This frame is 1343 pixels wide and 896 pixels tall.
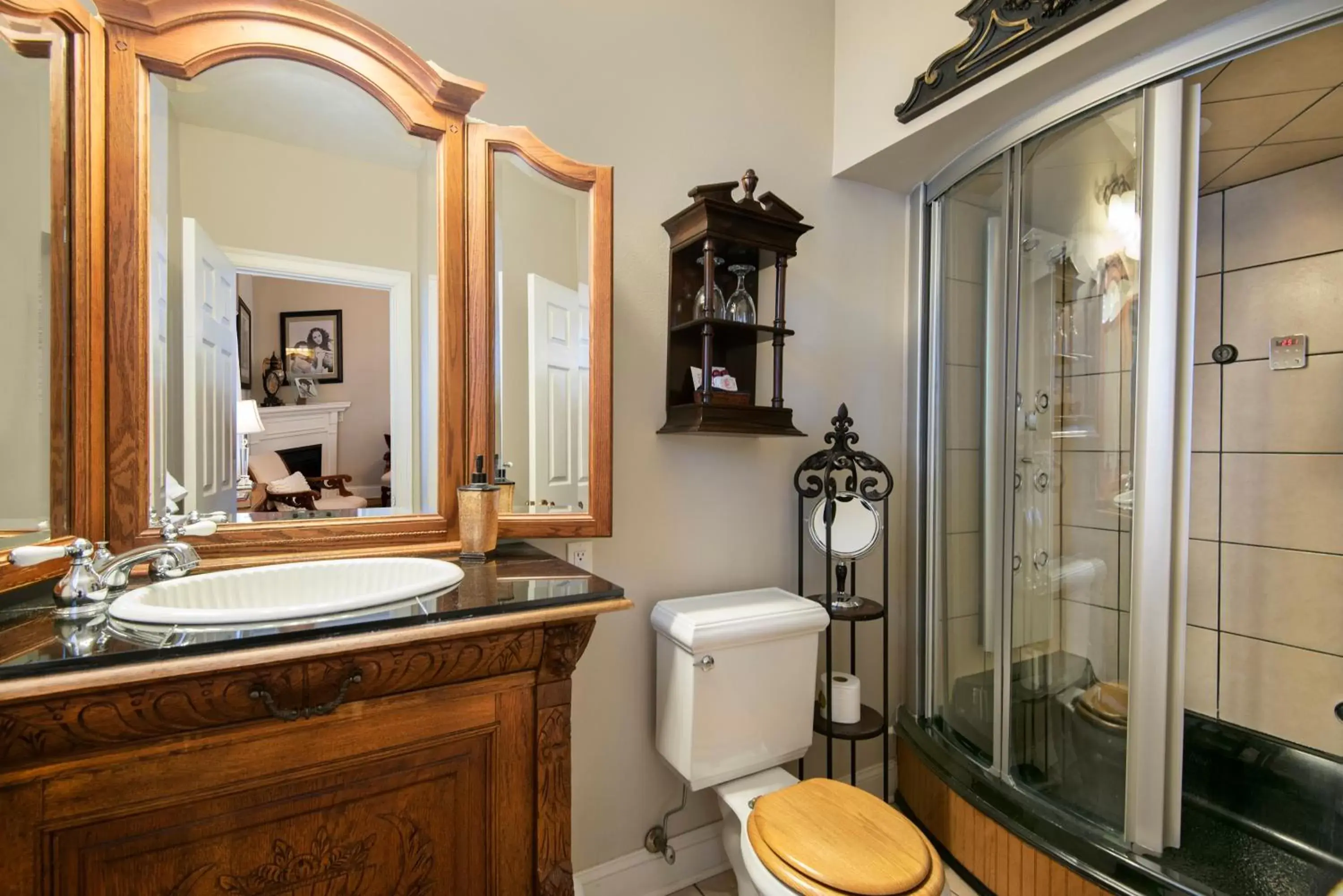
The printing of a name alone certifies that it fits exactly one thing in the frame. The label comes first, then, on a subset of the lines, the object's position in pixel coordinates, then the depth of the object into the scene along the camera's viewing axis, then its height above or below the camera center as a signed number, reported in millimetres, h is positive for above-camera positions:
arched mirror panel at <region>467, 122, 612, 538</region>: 1367 +259
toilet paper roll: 1771 -774
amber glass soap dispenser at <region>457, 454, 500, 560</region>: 1265 -170
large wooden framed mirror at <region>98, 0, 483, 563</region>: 1051 +311
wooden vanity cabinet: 708 -476
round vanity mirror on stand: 1828 -278
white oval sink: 800 -255
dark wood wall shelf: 1593 +385
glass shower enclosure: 1322 -59
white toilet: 1215 -749
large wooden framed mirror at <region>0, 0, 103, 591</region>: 902 +255
